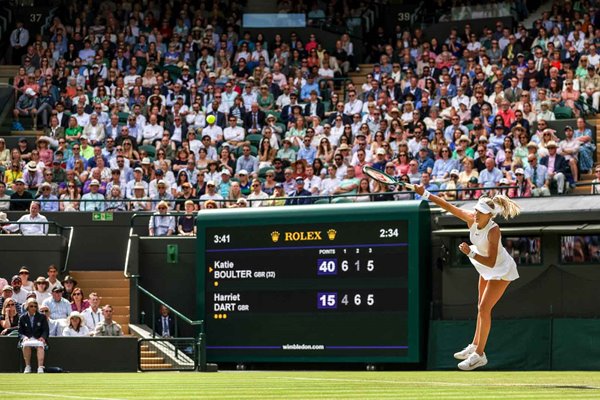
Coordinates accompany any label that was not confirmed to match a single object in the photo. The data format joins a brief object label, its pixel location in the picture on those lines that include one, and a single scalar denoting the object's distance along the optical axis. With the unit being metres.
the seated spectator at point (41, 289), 23.22
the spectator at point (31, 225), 25.23
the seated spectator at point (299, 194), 25.20
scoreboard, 21.97
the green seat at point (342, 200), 23.97
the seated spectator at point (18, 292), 23.31
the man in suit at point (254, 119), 29.86
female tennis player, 12.33
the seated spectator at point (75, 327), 22.48
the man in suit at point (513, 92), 27.38
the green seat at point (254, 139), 29.08
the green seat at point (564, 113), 26.12
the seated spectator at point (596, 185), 21.98
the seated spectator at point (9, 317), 22.07
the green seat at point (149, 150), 28.89
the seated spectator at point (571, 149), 23.97
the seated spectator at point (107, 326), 22.62
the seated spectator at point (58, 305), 22.95
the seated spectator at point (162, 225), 25.67
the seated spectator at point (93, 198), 26.41
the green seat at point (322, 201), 24.75
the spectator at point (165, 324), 24.31
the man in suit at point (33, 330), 20.92
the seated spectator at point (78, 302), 23.42
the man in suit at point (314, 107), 30.06
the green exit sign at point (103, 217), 26.28
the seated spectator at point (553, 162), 23.23
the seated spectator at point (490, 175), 23.61
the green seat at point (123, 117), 30.34
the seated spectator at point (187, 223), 25.14
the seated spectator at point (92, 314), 23.02
